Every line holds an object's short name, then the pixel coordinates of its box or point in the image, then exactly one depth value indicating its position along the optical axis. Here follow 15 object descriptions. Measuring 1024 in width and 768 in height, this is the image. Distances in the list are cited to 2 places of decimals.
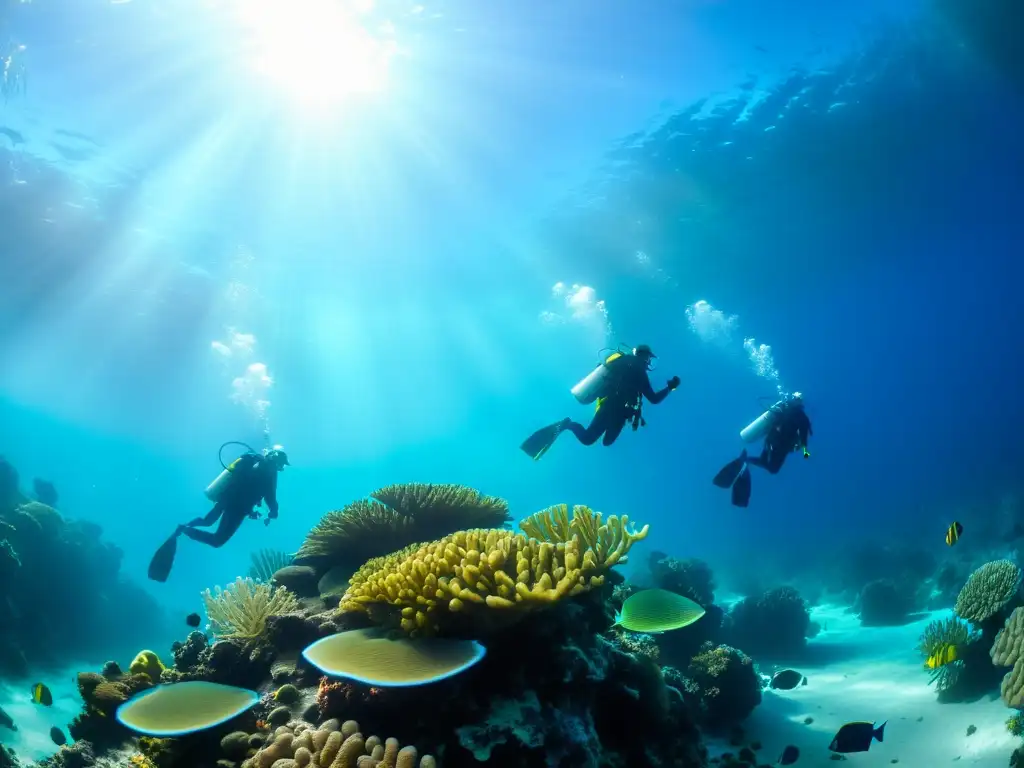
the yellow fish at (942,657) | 6.14
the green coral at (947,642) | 7.12
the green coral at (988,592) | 7.04
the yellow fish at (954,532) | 7.60
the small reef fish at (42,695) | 7.35
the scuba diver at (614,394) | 7.01
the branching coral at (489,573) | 3.15
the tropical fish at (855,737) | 4.53
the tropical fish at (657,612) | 4.13
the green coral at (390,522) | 5.58
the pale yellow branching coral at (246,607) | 4.54
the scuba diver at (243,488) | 8.33
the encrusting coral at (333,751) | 2.63
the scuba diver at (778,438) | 7.70
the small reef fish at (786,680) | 6.73
